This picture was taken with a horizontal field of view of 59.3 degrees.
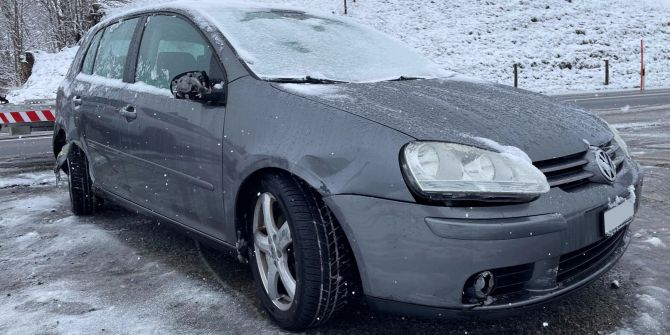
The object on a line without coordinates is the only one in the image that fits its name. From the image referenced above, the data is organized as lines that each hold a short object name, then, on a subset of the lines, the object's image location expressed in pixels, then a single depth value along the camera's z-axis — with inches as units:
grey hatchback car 81.1
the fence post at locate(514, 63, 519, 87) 822.5
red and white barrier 314.5
